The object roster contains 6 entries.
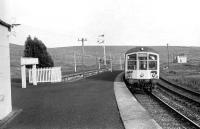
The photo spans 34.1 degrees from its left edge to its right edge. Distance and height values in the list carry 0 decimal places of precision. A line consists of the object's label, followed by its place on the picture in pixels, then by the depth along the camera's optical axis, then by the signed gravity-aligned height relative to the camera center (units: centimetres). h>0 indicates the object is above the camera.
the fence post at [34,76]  2498 -131
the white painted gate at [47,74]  2738 -131
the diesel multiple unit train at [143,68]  2038 -65
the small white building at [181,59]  9975 -50
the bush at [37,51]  3127 +77
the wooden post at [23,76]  2228 -116
